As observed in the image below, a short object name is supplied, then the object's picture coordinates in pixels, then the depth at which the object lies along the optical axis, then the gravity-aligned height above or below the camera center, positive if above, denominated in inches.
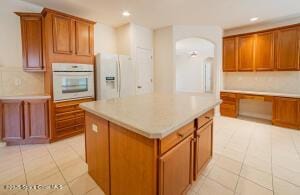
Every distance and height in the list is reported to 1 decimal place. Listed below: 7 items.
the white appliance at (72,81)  93.7 +10.1
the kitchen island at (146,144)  36.4 -17.6
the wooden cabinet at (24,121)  88.4 -19.1
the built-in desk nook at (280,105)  113.3 -12.0
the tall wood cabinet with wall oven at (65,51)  91.7 +33.0
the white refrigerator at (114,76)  111.3 +16.2
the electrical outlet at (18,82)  95.5 +9.2
